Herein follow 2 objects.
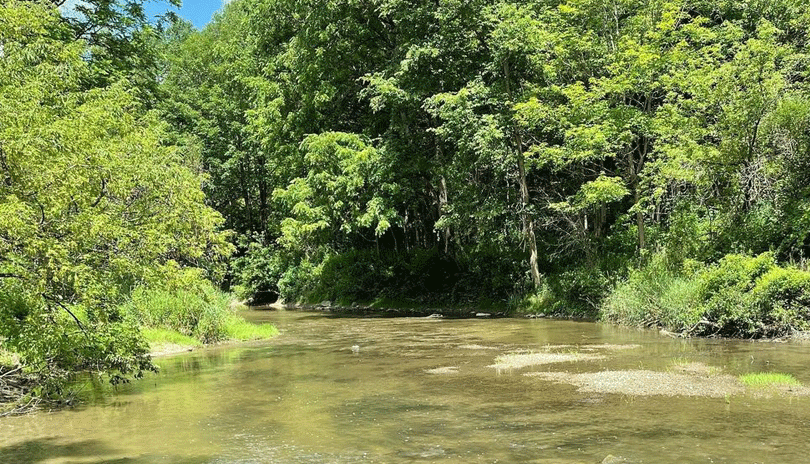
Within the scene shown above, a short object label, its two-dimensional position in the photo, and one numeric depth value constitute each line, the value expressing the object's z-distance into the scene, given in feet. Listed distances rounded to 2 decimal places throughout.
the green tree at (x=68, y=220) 31.94
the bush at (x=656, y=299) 62.18
